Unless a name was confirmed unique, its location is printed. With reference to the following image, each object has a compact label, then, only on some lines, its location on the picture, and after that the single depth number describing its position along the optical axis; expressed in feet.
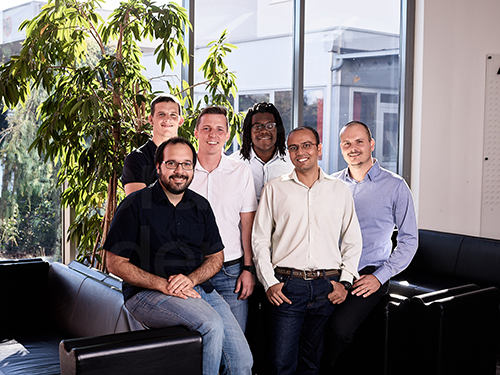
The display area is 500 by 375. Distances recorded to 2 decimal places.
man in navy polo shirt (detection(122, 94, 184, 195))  8.30
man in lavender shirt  8.38
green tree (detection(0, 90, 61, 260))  11.75
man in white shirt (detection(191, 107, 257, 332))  8.16
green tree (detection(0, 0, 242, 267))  9.52
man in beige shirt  7.97
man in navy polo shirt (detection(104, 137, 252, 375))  6.88
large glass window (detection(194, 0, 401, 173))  14.65
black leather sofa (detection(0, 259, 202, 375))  6.04
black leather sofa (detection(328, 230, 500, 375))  7.97
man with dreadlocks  9.06
